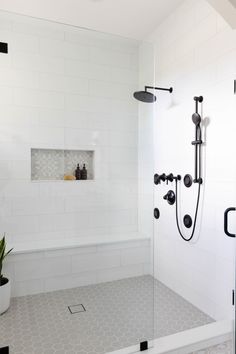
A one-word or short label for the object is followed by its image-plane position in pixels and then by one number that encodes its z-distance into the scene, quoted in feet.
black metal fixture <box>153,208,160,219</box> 9.31
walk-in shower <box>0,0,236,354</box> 6.98
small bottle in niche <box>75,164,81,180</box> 9.12
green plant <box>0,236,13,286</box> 7.34
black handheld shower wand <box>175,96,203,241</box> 7.43
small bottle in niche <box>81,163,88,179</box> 9.18
